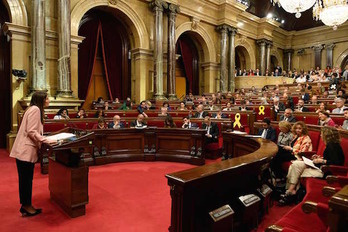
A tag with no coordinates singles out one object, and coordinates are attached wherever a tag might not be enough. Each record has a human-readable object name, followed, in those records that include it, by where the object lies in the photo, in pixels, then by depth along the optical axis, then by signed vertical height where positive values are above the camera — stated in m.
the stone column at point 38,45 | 7.66 +1.75
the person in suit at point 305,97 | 8.85 +0.32
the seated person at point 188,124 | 6.32 -0.47
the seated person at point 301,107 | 6.98 -0.04
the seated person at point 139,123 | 6.01 -0.44
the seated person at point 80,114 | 7.17 -0.28
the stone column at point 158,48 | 11.26 +2.49
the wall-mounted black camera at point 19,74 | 7.40 +0.84
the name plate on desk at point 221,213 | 1.86 -0.80
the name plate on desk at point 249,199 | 2.19 -0.82
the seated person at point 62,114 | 6.68 -0.27
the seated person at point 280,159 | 3.88 -0.80
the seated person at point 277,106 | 7.61 +0.00
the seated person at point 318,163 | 2.99 -0.66
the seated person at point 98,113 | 7.43 -0.27
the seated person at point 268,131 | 4.66 -0.47
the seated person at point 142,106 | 7.89 -0.09
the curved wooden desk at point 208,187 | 1.75 -0.63
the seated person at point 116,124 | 6.06 -0.47
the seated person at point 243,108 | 8.33 -0.08
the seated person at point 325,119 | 4.58 -0.23
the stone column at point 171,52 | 11.75 +2.40
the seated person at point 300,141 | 3.71 -0.50
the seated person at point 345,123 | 4.48 -0.29
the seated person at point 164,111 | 7.78 -0.19
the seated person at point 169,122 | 6.13 -0.42
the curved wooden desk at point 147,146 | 5.42 -0.90
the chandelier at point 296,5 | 8.95 +3.58
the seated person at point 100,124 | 5.99 -0.47
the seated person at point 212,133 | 6.04 -0.66
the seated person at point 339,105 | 5.76 +0.02
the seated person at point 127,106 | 9.13 -0.06
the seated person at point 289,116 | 5.35 -0.21
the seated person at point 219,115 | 6.97 -0.28
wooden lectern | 2.83 -0.86
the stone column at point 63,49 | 8.38 +1.78
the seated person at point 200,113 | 7.48 -0.23
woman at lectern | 2.73 -0.43
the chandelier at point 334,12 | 9.69 +3.62
